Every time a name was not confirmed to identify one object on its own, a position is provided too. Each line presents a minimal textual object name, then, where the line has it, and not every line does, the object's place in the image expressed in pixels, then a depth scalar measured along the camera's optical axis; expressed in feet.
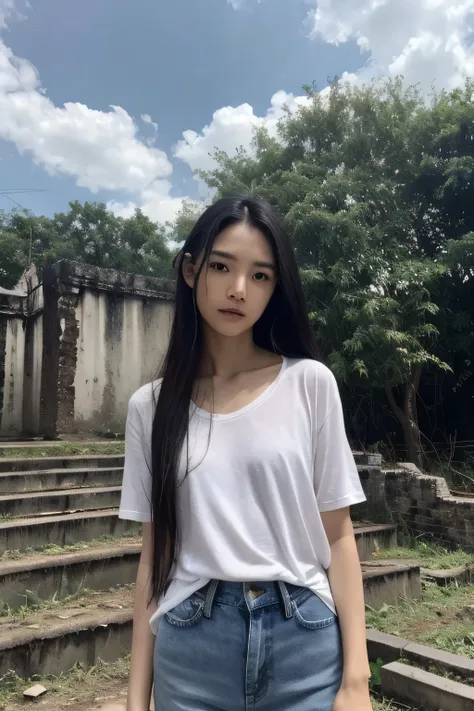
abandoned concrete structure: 23.62
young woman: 3.13
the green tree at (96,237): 64.44
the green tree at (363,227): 24.34
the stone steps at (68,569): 8.41
